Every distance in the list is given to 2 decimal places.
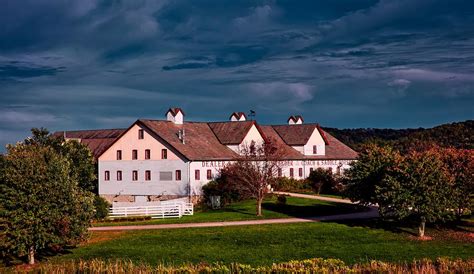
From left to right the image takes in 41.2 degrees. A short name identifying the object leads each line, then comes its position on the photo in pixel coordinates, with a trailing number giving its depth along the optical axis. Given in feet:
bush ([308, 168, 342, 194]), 241.96
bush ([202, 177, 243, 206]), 201.46
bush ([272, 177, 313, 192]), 232.45
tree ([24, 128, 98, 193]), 212.43
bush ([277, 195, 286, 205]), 190.93
